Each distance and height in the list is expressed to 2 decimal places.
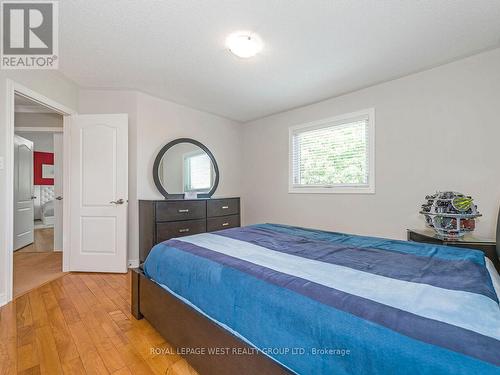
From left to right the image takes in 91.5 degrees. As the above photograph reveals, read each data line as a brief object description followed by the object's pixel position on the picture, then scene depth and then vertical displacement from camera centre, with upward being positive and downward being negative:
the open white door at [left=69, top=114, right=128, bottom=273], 3.07 -0.08
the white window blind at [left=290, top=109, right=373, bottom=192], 3.16 +0.46
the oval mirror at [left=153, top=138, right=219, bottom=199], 3.56 +0.26
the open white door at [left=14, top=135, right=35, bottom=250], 4.17 -0.16
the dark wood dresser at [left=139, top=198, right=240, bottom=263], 3.03 -0.44
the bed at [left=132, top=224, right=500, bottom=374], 0.73 -0.45
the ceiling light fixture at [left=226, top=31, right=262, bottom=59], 2.09 +1.26
